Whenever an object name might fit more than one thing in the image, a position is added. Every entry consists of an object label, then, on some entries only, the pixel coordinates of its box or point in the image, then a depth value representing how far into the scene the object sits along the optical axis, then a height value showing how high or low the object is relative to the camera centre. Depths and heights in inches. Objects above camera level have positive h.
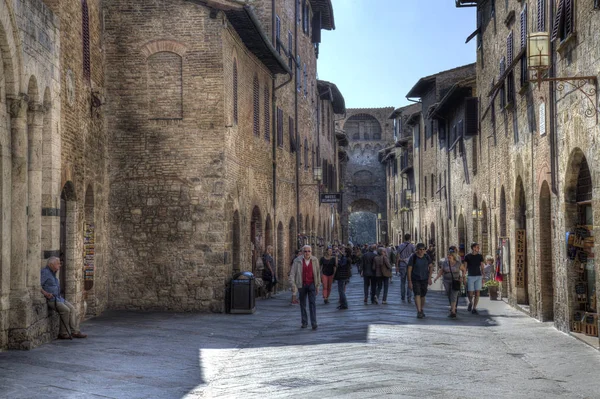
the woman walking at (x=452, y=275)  681.0 -31.1
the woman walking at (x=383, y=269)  804.6 -29.9
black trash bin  709.9 -45.6
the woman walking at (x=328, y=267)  784.3 -26.6
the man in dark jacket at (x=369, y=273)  810.2 -33.5
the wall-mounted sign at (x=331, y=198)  1148.5 +52.6
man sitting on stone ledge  493.7 -34.1
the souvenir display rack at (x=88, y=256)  657.6 -11.0
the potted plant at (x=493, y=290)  857.5 -56.3
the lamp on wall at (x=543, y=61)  454.9 +92.0
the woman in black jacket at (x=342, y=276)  762.2 -34.8
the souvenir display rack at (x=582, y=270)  515.8 -22.1
